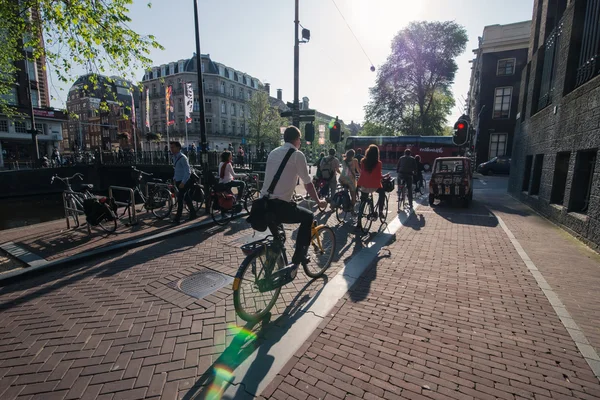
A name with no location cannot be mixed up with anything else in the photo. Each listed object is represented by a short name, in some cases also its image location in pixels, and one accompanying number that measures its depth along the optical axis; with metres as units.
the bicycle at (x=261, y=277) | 3.05
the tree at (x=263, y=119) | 45.84
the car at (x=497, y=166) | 25.55
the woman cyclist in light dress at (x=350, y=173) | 7.70
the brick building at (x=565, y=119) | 6.11
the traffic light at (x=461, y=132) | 11.34
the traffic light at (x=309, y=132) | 11.40
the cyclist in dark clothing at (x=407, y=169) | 9.76
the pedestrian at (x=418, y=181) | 12.88
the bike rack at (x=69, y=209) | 6.56
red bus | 28.25
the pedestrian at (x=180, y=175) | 7.04
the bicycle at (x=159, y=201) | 7.75
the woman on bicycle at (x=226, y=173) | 7.54
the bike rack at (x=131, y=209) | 6.84
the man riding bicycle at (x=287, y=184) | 3.37
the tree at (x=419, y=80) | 35.31
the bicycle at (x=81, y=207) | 6.20
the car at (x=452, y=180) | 10.12
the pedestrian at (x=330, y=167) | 9.45
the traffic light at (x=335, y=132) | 12.92
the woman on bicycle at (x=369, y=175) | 6.52
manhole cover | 3.86
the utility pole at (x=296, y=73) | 11.02
